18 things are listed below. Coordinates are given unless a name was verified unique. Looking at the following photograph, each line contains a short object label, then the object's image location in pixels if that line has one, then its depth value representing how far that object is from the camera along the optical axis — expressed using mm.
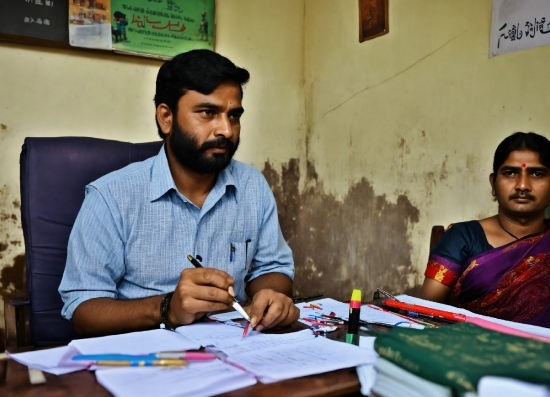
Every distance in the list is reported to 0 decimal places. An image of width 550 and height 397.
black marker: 995
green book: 608
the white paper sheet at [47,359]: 800
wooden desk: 719
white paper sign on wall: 1967
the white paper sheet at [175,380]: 701
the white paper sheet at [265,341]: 903
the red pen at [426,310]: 1136
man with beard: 1248
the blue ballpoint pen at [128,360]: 801
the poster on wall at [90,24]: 2490
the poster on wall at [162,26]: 2631
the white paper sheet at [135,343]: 876
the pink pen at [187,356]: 824
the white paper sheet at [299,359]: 786
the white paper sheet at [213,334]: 941
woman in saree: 1743
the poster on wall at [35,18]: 2344
